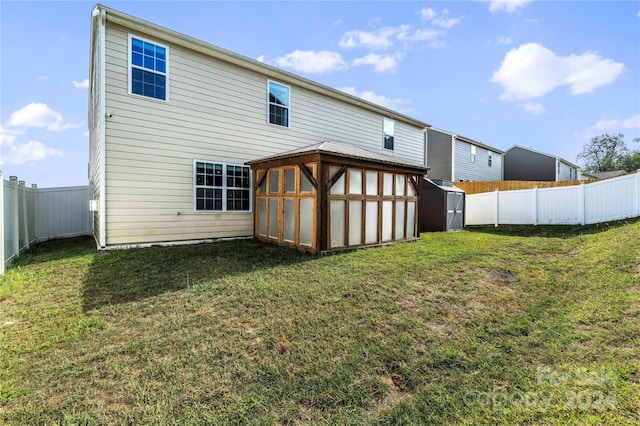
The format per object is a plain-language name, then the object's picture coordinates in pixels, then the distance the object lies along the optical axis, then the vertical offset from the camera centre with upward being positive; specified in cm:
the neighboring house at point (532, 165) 2433 +373
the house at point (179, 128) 727 +239
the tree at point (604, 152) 4206 +828
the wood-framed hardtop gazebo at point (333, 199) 709 +25
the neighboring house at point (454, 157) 1980 +368
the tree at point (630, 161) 4058 +675
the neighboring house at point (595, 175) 3131 +371
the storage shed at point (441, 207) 1173 +2
